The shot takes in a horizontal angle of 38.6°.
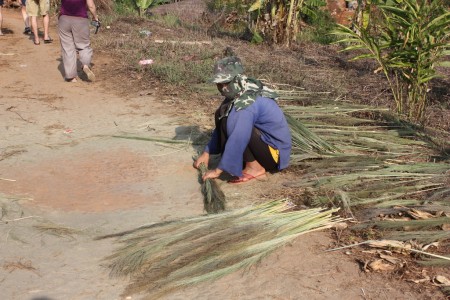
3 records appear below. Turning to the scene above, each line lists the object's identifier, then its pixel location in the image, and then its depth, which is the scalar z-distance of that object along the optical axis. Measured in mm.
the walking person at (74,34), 7871
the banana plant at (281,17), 10523
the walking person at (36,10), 10030
